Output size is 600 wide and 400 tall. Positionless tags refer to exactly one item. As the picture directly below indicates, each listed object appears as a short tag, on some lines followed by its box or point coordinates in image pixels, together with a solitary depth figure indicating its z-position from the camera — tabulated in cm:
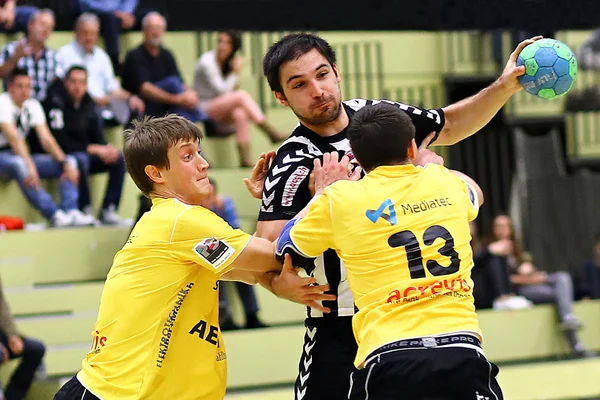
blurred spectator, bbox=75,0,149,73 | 2064
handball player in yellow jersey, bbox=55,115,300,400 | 720
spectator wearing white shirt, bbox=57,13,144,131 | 1928
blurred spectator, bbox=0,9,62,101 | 1839
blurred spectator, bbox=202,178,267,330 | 1777
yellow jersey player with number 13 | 651
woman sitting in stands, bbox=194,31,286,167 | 2062
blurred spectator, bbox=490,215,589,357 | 2075
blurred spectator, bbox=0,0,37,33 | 1922
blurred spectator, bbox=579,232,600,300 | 2333
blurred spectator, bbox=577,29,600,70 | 2502
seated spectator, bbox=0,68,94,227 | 1767
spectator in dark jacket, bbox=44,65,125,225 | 1831
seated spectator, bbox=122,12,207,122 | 1964
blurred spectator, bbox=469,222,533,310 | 2058
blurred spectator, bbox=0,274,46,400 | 1496
